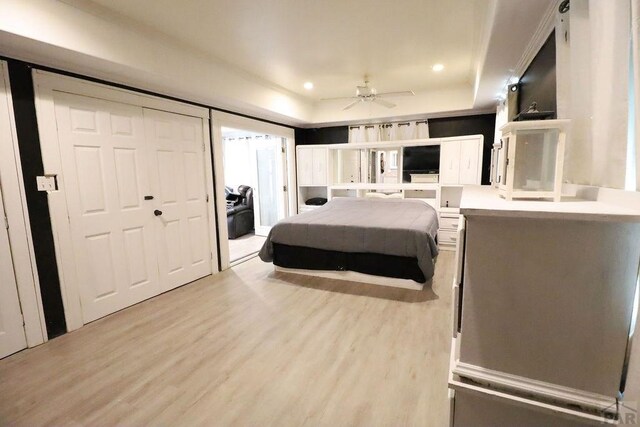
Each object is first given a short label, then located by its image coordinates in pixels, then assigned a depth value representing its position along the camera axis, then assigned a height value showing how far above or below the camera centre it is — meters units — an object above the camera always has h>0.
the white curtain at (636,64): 0.76 +0.28
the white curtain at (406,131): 5.09 +0.74
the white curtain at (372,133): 5.41 +0.75
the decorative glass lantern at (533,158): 0.96 +0.04
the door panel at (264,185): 6.04 -0.21
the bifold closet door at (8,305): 2.11 -0.93
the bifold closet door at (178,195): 3.15 -0.22
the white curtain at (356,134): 5.52 +0.76
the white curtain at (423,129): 5.02 +0.74
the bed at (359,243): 3.05 -0.79
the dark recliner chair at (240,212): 5.86 -0.76
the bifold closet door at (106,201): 2.48 -0.22
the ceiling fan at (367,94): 3.83 +1.06
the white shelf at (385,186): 4.98 -0.24
